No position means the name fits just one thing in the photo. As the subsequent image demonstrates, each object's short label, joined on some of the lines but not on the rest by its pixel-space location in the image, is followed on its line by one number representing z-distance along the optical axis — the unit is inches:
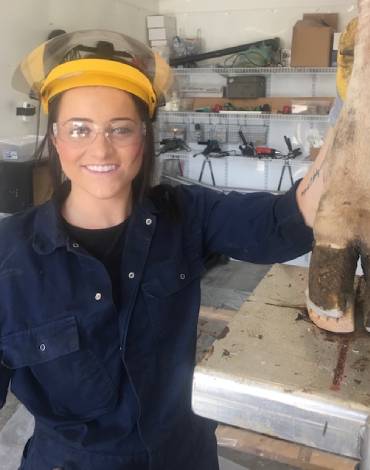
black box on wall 122.3
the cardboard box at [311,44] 155.1
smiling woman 41.3
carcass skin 26.6
